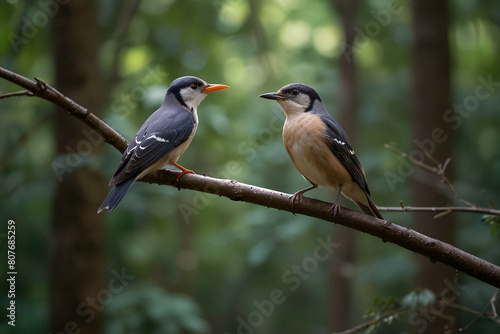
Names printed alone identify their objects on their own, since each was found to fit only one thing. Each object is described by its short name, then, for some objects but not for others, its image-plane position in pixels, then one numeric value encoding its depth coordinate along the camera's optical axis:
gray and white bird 6.15
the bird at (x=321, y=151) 6.79
